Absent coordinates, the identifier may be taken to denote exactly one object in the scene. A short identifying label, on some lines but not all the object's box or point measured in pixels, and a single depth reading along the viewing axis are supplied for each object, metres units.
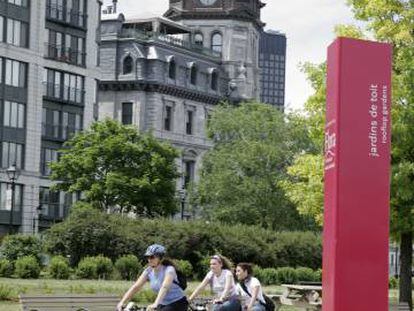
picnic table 27.45
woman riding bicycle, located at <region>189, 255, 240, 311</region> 18.11
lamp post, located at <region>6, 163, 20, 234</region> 52.98
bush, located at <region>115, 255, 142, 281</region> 44.22
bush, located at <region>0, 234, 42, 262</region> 45.62
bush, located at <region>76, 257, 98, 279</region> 43.47
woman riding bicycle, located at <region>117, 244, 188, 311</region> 15.08
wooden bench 20.70
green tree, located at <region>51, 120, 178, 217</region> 69.06
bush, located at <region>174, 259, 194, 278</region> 45.56
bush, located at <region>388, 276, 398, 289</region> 51.00
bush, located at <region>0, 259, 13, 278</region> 43.22
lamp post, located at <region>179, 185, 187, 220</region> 75.25
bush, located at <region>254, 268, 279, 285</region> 47.51
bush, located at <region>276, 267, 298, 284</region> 48.50
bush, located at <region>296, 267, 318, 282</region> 49.22
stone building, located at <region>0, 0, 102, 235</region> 75.25
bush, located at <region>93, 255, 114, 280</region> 43.88
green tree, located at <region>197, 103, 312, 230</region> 70.25
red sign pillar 14.28
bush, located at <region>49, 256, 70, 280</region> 42.59
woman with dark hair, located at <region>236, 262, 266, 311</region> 18.59
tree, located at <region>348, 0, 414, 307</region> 27.53
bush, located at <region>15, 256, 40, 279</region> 42.66
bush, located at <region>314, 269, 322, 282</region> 48.84
